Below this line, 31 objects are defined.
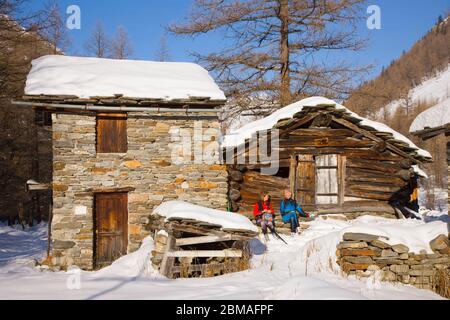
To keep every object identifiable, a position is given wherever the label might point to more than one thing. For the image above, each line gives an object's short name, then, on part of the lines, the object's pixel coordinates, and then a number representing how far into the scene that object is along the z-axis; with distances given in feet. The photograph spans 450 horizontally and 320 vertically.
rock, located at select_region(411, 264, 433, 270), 23.97
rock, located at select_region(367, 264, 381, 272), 24.02
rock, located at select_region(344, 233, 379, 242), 24.51
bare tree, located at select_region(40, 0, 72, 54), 63.90
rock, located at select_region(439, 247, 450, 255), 23.77
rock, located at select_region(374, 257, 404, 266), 24.11
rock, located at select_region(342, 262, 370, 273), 24.31
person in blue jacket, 36.35
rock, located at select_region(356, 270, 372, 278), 24.05
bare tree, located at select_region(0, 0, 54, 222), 53.36
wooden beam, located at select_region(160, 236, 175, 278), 24.58
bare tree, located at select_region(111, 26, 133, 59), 85.94
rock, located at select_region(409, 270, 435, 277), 23.88
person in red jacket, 34.96
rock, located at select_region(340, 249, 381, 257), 24.38
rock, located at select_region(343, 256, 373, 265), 24.32
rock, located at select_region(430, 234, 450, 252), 23.88
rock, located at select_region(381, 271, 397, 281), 23.93
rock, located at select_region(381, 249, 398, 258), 24.22
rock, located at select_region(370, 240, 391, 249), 24.29
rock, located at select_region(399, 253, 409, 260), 23.95
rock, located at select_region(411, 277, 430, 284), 23.91
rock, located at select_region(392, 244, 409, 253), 24.04
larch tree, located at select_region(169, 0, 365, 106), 52.03
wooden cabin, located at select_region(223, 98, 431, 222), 38.70
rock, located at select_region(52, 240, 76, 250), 32.32
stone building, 32.68
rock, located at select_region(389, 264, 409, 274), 23.95
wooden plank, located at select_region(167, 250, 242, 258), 25.09
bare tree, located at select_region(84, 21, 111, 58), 83.71
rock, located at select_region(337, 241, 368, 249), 24.53
